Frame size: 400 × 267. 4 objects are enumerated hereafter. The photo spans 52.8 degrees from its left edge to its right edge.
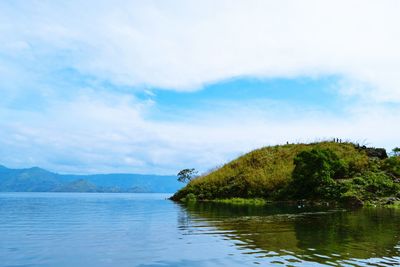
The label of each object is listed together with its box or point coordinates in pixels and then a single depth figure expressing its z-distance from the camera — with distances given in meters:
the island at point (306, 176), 57.91
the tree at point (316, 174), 57.84
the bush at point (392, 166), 62.75
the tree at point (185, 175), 89.74
